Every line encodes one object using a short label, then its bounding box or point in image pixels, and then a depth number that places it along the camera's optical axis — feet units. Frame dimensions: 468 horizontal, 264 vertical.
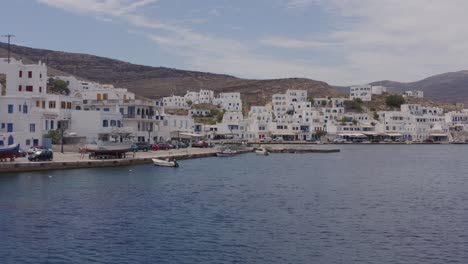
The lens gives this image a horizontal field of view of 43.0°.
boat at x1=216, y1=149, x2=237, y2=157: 296.71
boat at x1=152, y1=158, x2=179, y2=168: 206.80
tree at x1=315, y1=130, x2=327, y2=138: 512.02
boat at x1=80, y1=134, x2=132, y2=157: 199.42
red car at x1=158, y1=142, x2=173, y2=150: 280.31
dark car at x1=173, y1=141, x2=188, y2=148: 307.17
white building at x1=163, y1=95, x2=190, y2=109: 593.01
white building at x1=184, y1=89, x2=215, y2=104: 614.34
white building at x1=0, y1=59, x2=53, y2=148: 203.82
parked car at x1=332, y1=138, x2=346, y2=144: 507.55
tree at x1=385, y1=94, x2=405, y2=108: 627.46
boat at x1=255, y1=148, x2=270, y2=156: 322.26
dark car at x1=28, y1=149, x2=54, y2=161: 173.19
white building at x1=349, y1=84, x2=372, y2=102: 644.69
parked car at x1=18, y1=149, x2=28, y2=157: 192.87
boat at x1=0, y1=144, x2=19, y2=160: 166.71
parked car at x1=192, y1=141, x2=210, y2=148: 343.46
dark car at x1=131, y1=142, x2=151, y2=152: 258.26
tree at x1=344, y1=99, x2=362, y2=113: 603.26
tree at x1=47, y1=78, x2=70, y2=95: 341.51
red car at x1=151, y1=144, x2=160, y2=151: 274.30
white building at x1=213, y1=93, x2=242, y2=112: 578.66
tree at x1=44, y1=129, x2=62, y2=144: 228.02
